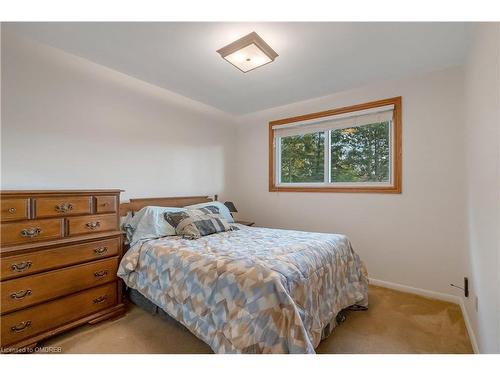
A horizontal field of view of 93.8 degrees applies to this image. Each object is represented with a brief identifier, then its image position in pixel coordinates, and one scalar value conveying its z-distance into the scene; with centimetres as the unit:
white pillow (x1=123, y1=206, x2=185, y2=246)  222
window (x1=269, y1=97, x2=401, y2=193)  270
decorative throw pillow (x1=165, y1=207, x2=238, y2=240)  226
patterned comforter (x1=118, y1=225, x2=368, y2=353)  123
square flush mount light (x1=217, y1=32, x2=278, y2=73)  182
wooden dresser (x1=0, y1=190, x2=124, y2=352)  149
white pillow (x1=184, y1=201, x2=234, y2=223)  299
